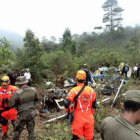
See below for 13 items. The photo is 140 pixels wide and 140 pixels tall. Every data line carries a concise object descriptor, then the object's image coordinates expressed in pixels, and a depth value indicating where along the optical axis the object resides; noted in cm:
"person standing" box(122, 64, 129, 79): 1028
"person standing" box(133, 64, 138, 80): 1082
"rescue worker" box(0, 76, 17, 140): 319
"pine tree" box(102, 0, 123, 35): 4238
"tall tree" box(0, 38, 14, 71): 596
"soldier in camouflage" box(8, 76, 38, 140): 282
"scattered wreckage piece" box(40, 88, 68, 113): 583
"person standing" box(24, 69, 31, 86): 890
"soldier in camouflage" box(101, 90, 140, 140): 113
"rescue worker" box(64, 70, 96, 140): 276
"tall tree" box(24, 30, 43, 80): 1035
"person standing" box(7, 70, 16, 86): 762
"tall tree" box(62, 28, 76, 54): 2614
